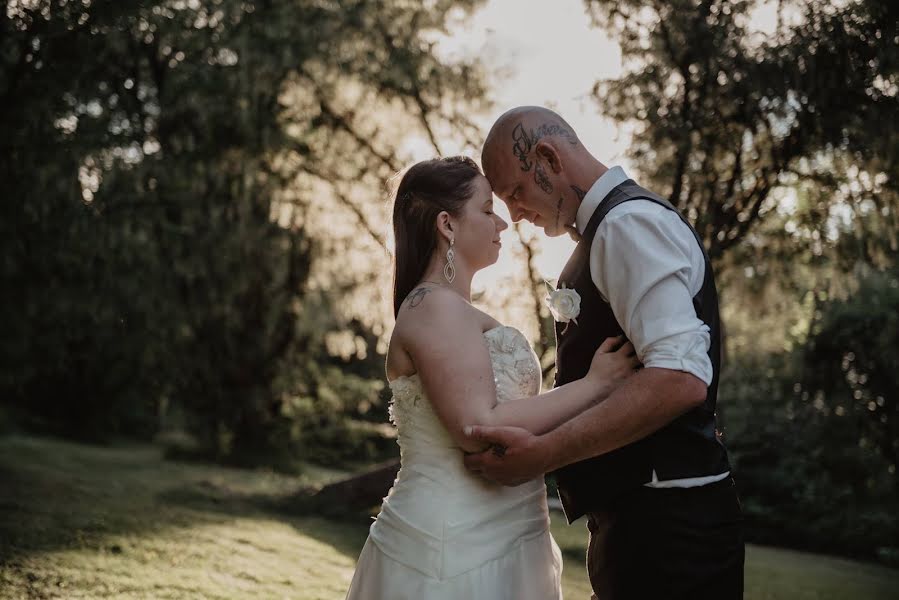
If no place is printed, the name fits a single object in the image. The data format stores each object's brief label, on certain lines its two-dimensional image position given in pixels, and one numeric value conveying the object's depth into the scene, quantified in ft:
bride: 7.60
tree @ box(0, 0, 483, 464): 22.50
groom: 6.61
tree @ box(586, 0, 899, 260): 22.99
